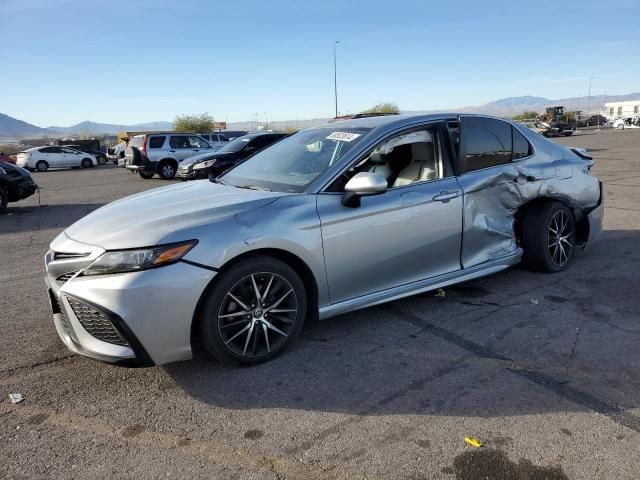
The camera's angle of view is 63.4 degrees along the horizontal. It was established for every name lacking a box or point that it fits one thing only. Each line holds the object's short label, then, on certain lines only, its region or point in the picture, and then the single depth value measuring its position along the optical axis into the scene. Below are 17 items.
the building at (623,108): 110.44
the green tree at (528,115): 78.41
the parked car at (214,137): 28.94
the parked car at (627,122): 68.06
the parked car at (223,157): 13.80
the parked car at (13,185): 11.55
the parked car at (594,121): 70.75
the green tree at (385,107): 65.56
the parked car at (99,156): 33.72
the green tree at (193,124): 63.97
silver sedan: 3.09
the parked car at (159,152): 19.14
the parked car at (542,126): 47.92
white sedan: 30.31
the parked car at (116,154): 31.98
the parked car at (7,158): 26.10
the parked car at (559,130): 48.47
